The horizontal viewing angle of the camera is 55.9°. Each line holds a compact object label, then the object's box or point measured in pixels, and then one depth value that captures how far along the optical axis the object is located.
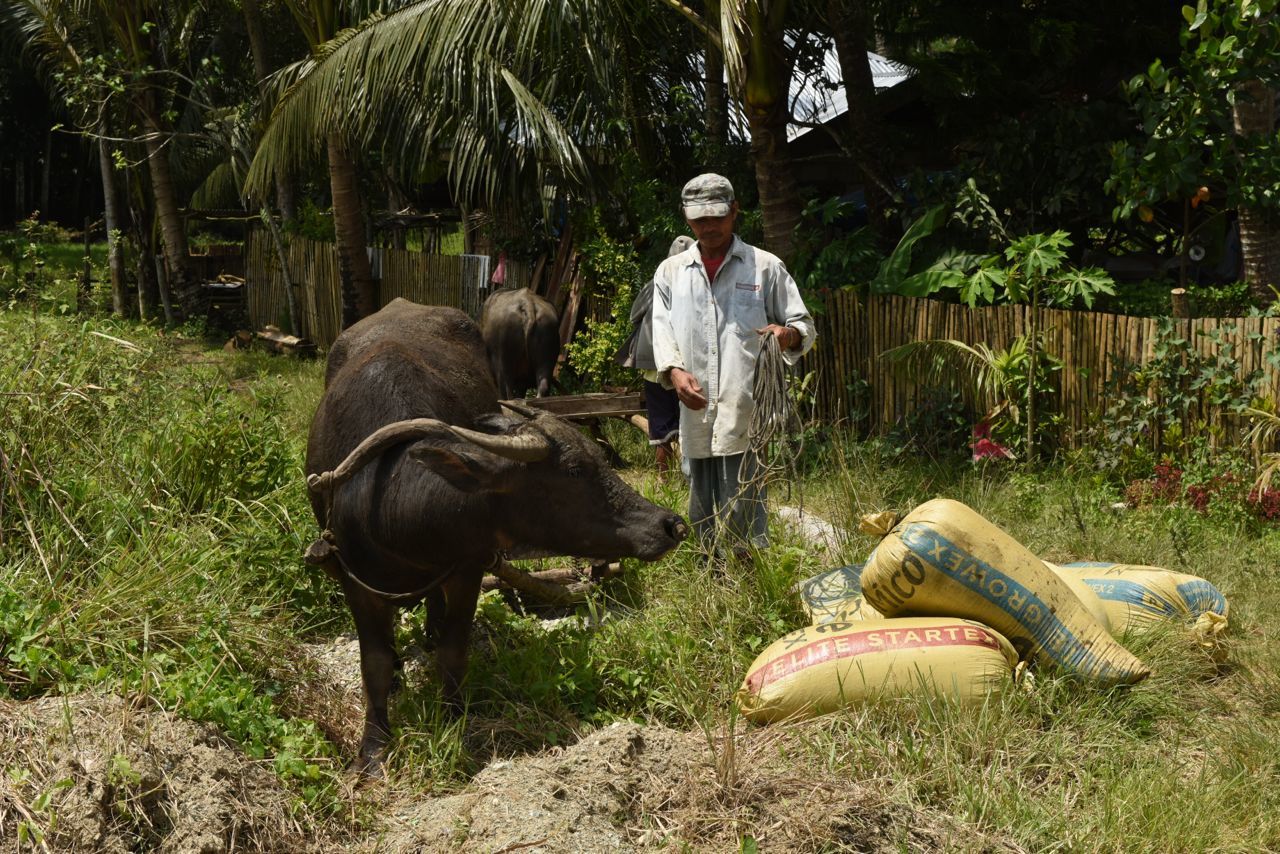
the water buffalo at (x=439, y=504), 4.30
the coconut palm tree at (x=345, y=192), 12.59
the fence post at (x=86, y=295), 13.83
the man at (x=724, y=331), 5.46
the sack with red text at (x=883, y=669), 4.35
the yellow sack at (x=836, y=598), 4.94
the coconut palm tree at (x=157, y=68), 16.78
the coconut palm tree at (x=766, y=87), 8.23
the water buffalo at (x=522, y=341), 10.84
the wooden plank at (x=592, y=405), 8.30
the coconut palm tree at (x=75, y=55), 16.91
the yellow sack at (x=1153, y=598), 5.02
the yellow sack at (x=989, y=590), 4.53
